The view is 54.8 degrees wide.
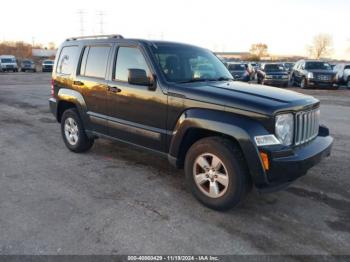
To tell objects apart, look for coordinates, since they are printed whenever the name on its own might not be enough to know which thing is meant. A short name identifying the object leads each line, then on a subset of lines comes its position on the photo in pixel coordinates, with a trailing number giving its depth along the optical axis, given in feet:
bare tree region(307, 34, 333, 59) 344.28
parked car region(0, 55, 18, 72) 136.87
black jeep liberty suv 11.70
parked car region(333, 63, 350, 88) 71.77
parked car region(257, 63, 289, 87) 70.59
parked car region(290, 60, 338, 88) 65.72
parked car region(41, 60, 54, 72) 149.07
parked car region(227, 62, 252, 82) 72.64
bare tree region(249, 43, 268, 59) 419.95
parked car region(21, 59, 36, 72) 146.20
